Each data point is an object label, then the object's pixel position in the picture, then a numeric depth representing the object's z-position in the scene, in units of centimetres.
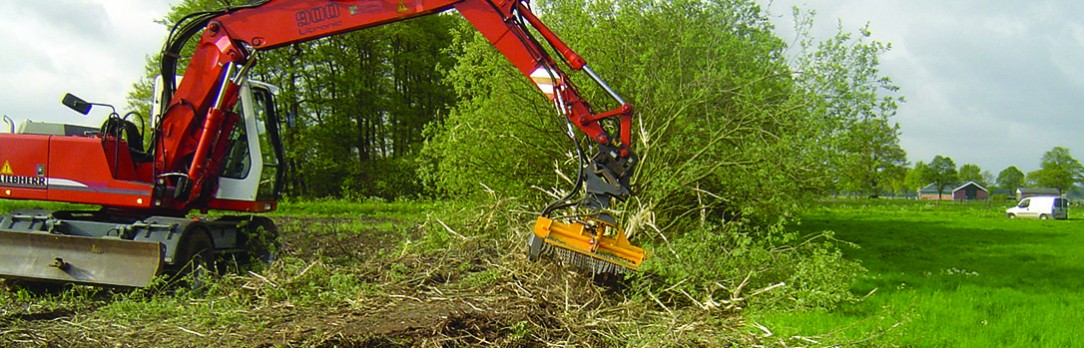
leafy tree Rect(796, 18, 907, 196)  961
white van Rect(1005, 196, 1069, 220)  3397
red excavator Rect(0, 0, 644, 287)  689
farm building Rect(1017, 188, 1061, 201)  6575
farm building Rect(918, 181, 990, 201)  8514
